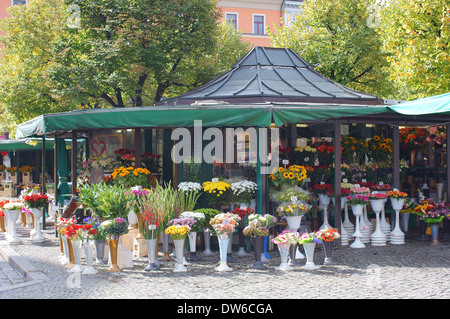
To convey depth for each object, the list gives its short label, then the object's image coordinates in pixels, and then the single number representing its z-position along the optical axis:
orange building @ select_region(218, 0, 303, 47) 40.78
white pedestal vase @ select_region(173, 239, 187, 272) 8.15
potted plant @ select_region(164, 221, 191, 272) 8.11
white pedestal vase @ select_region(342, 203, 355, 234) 10.70
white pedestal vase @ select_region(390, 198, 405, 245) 10.31
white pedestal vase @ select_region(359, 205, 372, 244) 10.36
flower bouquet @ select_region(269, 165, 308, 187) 9.56
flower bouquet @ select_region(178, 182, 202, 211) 9.25
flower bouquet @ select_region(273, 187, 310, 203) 9.24
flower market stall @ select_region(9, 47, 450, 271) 8.75
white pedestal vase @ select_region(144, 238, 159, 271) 8.30
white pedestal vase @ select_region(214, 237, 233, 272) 8.18
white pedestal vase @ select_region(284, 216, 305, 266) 8.85
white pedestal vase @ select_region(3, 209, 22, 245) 11.64
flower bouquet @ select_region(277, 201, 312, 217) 8.99
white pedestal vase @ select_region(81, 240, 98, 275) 8.07
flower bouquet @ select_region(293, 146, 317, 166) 11.16
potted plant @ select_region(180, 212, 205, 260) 8.69
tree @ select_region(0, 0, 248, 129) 18.94
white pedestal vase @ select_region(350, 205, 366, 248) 10.06
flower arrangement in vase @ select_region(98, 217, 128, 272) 8.17
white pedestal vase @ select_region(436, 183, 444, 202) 12.55
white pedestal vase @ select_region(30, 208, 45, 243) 11.62
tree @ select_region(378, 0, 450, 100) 15.16
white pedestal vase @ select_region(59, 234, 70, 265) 8.88
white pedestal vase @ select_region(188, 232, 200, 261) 9.13
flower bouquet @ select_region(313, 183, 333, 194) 10.47
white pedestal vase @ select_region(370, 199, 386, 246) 10.20
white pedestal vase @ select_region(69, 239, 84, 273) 8.20
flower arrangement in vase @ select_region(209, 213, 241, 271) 8.20
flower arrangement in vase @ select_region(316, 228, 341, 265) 8.32
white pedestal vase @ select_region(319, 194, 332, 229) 10.55
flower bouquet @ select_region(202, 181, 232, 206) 9.47
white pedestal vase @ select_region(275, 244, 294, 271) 8.16
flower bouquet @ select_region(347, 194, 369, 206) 10.06
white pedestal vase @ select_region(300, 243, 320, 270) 8.16
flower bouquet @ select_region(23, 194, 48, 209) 11.80
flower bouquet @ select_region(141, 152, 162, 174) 11.85
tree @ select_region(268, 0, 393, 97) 22.73
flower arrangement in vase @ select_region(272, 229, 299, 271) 8.16
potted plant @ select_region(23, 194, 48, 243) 11.70
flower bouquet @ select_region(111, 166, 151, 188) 10.18
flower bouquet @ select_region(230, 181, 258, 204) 9.46
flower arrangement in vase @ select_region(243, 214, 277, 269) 8.20
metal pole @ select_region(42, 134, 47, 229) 13.16
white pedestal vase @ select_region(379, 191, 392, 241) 10.55
